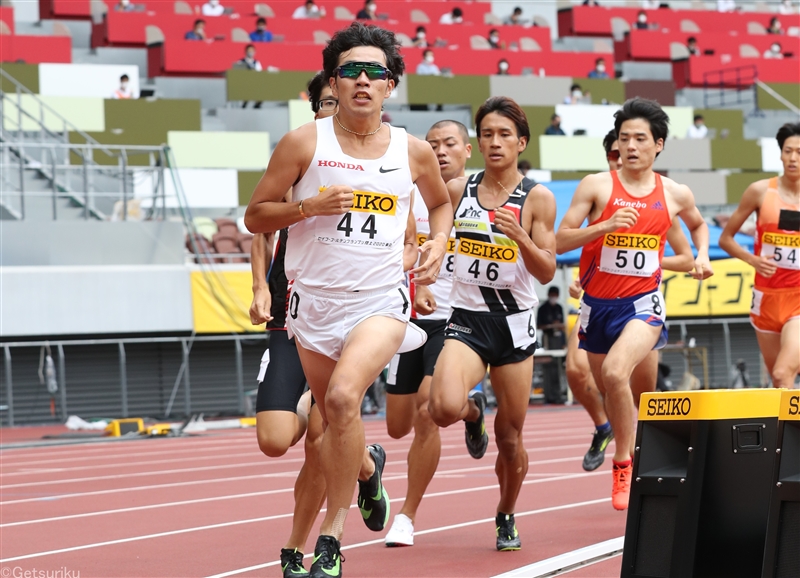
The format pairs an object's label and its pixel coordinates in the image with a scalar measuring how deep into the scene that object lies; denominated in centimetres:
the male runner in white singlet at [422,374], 1340
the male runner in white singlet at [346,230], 1030
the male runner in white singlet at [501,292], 1300
